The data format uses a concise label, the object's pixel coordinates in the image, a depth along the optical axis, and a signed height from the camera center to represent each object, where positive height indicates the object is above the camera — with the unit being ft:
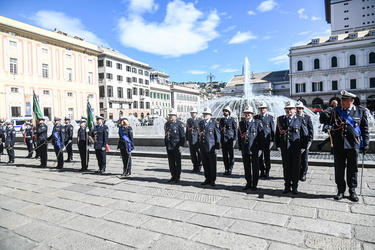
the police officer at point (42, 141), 31.12 -1.68
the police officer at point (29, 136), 41.70 -1.37
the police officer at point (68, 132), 31.68 -0.72
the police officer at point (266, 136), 21.17 -1.30
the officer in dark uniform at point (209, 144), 19.66 -1.67
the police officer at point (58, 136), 31.22 -1.12
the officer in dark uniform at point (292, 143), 16.94 -1.59
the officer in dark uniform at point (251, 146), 17.95 -1.74
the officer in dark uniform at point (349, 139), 15.26 -1.32
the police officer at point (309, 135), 18.07 -1.14
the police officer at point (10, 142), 34.86 -1.83
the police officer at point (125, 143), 24.25 -1.72
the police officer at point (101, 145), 26.27 -1.96
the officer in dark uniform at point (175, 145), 21.11 -1.77
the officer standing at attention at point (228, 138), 24.09 -1.55
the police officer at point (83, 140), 28.71 -1.57
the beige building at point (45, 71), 107.76 +25.69
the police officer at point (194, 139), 23.93 -1.53
